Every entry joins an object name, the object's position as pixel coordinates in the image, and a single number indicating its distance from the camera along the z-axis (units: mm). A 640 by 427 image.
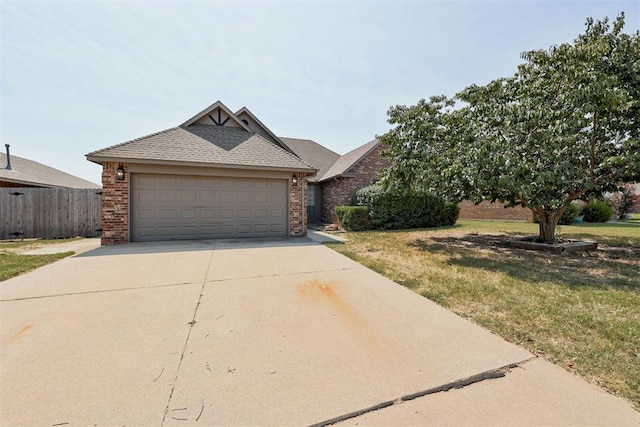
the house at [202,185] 7988
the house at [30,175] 12118
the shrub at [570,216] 14814
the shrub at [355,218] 11828
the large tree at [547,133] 5699
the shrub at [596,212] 16859
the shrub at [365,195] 12255
